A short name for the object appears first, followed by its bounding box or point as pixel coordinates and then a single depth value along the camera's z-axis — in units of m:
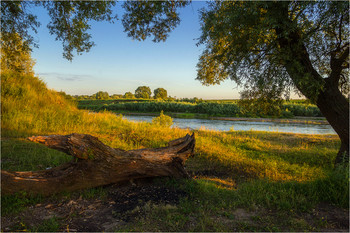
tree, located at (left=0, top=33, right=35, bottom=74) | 7.27
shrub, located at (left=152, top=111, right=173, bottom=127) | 14.66
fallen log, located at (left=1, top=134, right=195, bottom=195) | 3.89
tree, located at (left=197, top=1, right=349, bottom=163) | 5.76
